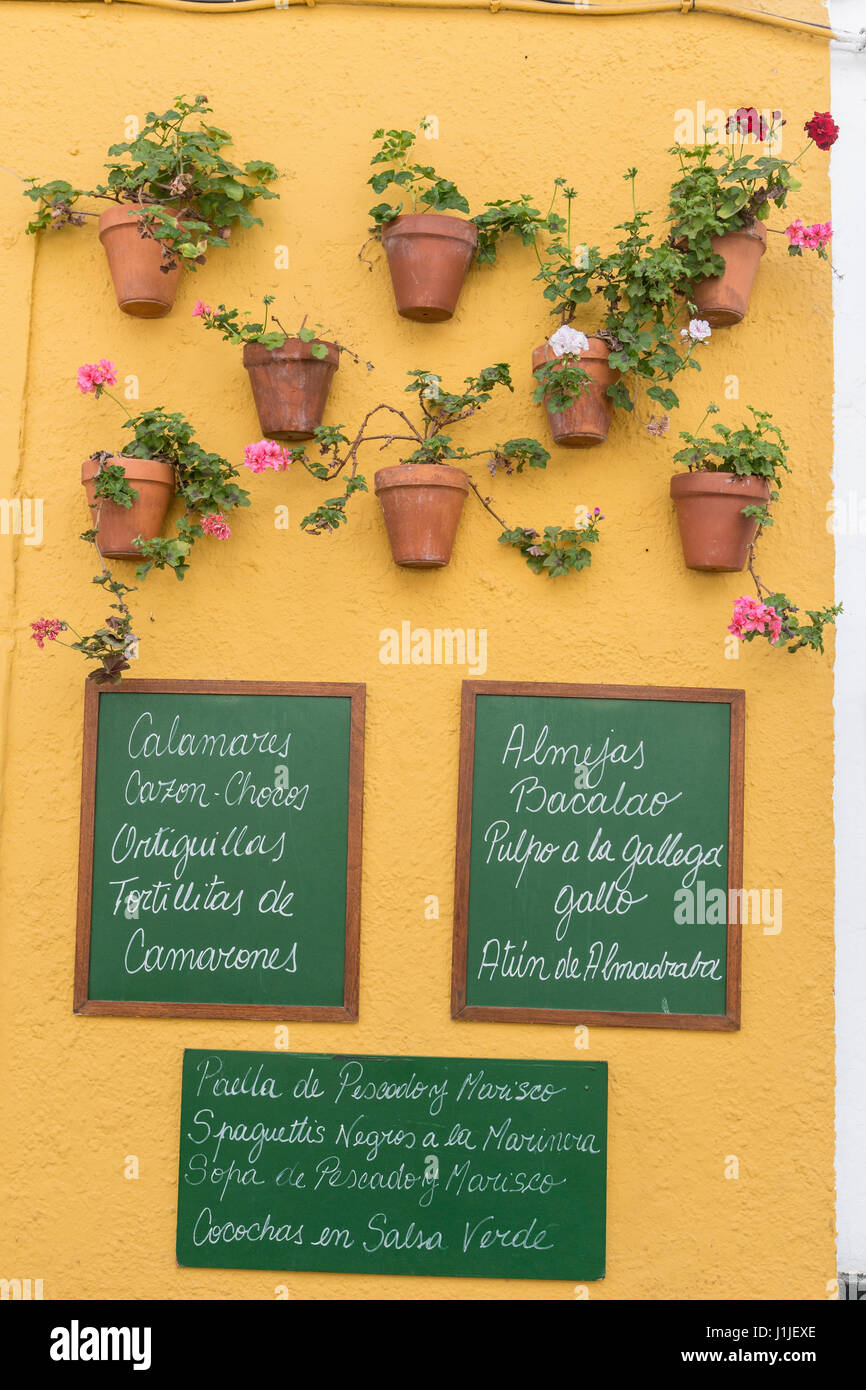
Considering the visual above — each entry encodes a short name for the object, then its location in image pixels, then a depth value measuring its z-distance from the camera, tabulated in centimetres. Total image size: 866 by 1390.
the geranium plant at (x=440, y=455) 300
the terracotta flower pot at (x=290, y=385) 303
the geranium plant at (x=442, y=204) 304
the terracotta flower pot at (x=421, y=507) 296
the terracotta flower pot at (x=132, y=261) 308
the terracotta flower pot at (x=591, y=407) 301
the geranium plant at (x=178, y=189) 305
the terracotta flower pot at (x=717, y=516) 299
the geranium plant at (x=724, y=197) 298
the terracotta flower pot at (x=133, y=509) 301
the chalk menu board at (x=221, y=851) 307
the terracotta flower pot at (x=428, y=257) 301
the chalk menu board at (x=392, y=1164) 299
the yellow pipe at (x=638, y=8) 321
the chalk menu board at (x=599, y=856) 304
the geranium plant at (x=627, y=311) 296
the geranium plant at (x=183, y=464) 304
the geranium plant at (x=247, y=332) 299
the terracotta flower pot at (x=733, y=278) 304
